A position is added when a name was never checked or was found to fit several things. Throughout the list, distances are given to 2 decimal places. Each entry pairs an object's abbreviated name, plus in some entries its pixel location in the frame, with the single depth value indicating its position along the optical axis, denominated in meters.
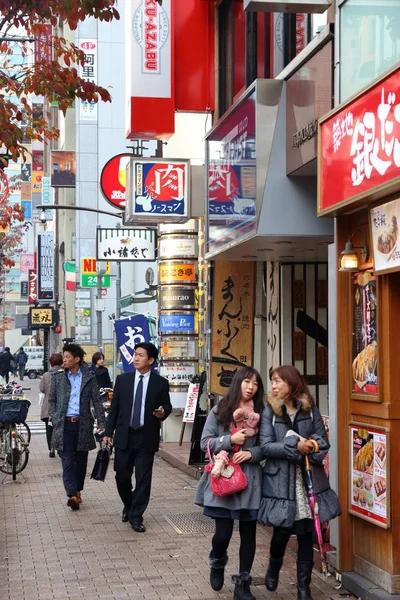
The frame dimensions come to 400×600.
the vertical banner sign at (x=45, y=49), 11.38
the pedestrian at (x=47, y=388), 16.69
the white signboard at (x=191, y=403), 16.62
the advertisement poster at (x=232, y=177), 10.15
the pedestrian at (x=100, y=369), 19.30
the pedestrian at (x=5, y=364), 44.16
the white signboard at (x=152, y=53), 14.70
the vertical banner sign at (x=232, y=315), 14.03
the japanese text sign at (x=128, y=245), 23.25
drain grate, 10.16
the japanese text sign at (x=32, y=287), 65.39
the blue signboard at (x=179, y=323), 19.12
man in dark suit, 10.17
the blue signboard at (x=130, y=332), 16.95
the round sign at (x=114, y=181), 22.67
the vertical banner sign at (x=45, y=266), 56.56
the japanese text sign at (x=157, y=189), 15.23
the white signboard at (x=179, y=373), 19.14
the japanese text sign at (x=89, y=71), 41.84
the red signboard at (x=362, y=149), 6.54
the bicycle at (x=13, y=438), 14.10
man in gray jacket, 11.40
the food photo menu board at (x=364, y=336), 7.54
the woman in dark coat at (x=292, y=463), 6.91
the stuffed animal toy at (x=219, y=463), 7.02
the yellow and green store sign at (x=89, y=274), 35.64
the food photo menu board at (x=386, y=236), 6.97
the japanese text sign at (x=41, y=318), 53.75
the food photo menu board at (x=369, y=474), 7.16
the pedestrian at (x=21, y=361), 53.31
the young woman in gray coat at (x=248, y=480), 7.11
